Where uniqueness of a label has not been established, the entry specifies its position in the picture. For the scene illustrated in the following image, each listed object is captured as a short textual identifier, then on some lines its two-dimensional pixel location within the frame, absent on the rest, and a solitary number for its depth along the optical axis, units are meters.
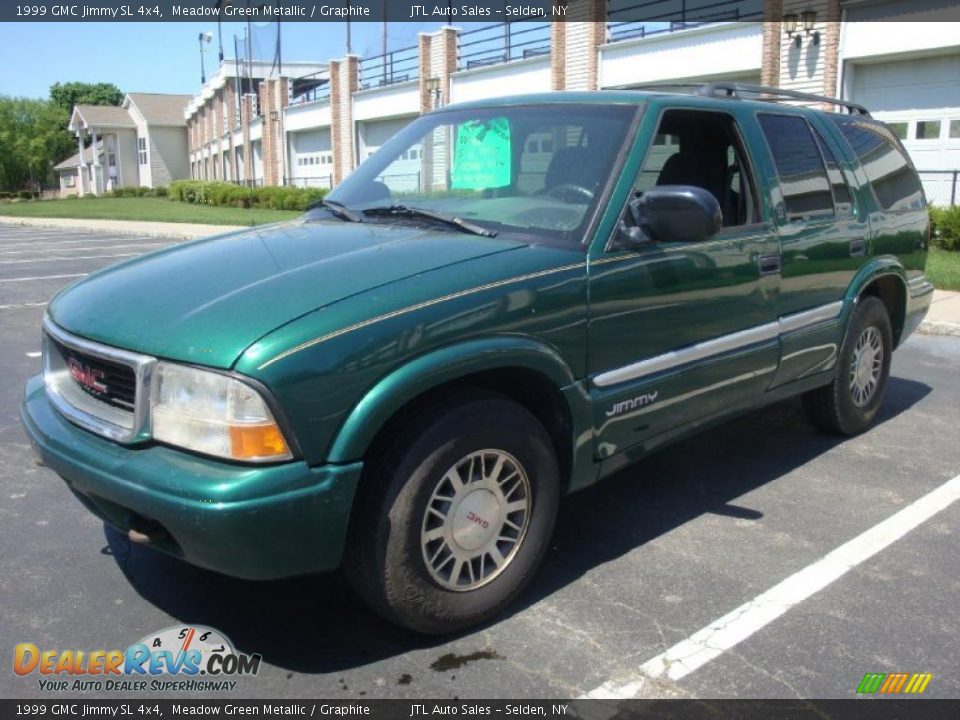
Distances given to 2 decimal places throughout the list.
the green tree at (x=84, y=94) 123.44
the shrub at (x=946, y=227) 13.90
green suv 2.70
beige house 73.19
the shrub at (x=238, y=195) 32.62
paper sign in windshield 3.94
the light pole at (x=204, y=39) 67.81
